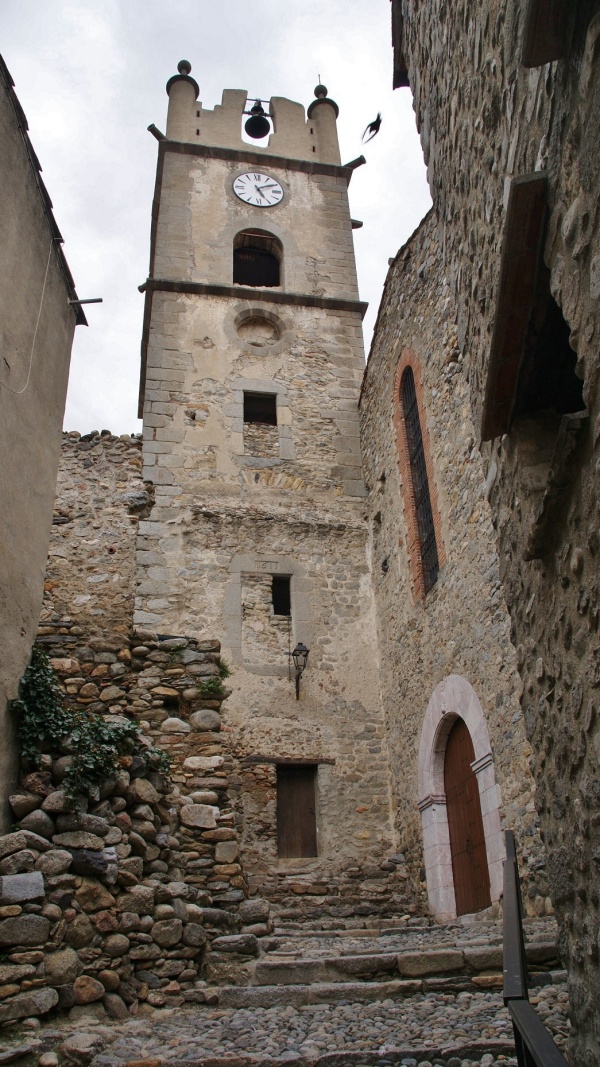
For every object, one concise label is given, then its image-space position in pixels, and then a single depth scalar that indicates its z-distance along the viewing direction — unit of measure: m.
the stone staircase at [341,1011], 3.53
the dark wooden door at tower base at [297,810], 9.39
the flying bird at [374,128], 7.19
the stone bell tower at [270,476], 9.73
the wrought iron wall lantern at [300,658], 10.12
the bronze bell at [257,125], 16.83
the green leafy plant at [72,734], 5.04
